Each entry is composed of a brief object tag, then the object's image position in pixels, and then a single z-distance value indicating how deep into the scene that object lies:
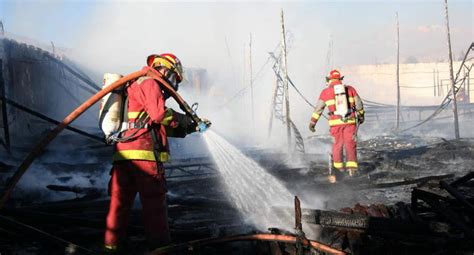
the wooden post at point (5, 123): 6.80
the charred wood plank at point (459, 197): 3.48
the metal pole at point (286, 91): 14.09
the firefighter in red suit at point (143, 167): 3.33
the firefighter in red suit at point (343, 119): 6.62
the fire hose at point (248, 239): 2.84
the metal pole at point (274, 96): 19.18
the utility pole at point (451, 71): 15.98
